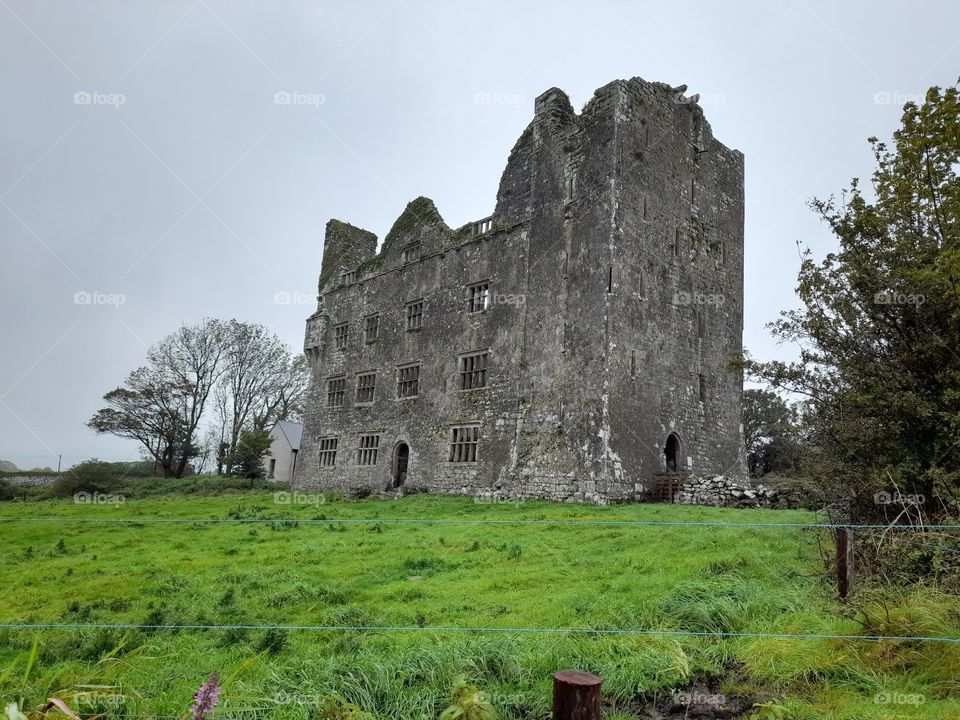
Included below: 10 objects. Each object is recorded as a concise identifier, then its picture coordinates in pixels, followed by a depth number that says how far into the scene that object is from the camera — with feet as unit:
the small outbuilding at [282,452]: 157.89
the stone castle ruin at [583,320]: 68.49
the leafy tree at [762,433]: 115.11
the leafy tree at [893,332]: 27.55
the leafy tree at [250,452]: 136.46
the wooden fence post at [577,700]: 9.46
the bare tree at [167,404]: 148.05
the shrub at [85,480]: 109.70
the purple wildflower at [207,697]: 9.32
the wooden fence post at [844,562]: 21.24
